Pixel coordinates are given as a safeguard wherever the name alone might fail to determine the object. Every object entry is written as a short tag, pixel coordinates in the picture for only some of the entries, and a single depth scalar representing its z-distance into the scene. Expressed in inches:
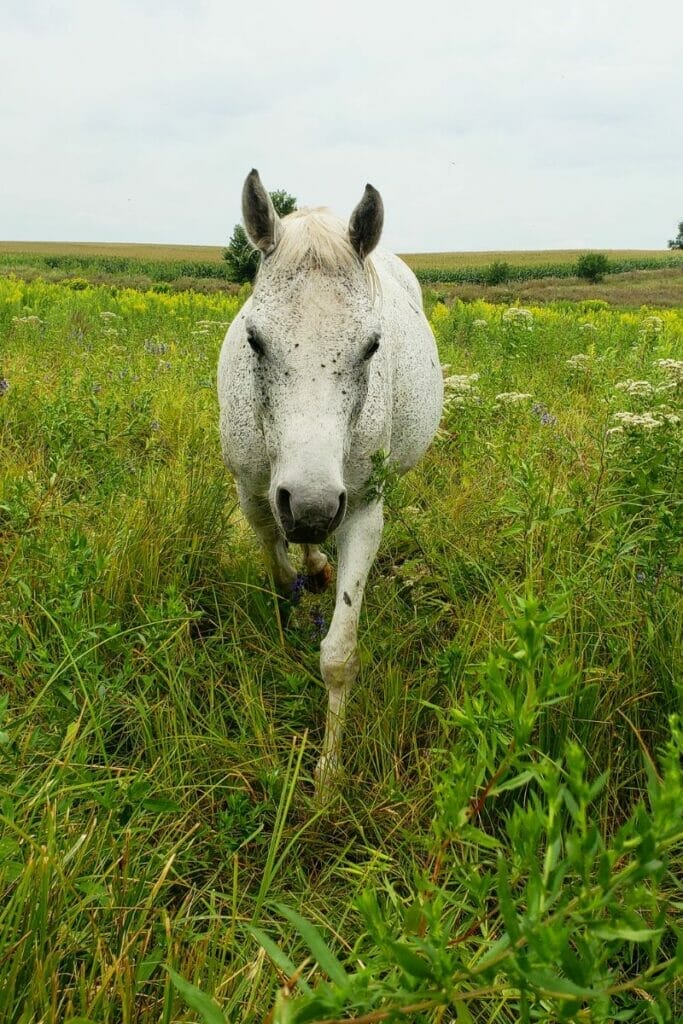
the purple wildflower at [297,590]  124.3
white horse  75.4
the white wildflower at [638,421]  107.5
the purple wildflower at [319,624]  116.4
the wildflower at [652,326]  290.1
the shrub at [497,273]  1619.6
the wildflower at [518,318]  275.1
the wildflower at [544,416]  181.3
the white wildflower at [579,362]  255.1
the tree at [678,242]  3318.2
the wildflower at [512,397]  163.7
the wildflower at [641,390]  125.0
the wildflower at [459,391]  169.8
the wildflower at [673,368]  130.9
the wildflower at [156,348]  309.7
